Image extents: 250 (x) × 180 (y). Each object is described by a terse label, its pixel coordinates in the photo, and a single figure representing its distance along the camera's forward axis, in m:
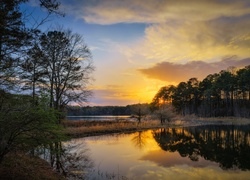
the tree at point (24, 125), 6.69
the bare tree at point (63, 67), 24.86
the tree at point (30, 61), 8.30
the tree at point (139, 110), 48.16
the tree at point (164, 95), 98.56
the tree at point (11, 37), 7.67
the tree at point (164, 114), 49.19
